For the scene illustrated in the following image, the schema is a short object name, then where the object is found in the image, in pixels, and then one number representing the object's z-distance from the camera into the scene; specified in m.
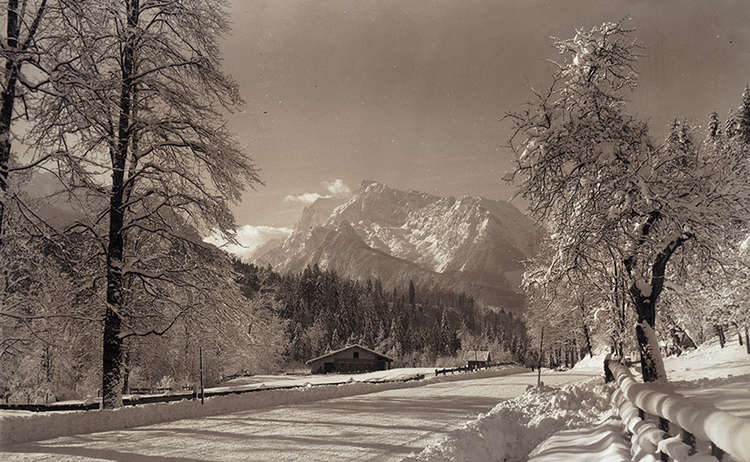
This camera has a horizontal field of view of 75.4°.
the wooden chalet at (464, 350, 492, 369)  97.60
